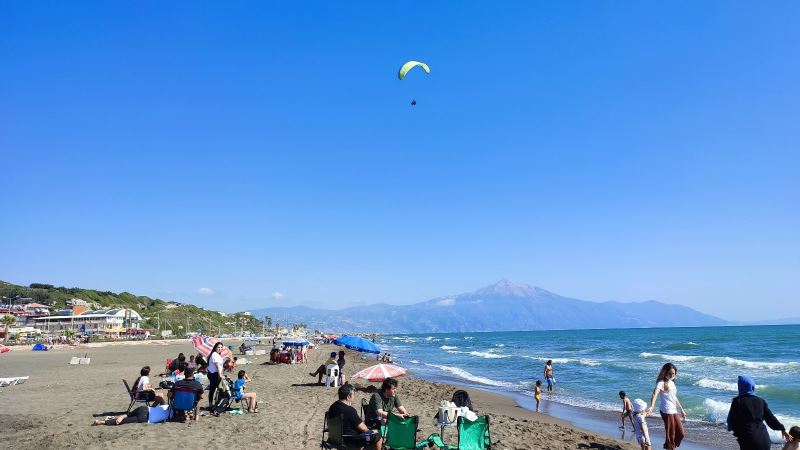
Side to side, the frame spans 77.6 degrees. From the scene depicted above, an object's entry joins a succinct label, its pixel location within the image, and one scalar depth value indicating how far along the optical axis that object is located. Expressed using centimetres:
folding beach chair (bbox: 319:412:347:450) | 681
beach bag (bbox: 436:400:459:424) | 902
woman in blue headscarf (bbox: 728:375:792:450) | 586
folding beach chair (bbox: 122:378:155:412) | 1080
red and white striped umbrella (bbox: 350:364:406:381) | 1130
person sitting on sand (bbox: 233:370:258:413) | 1178
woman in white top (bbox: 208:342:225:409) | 1102
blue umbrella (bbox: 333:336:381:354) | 2075
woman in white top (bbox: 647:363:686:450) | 781
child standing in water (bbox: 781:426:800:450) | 617
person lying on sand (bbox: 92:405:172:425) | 1001
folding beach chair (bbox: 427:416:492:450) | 757
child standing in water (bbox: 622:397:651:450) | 897
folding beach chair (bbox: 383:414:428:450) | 717
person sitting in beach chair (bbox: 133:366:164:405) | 1083
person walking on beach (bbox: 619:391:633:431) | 1211
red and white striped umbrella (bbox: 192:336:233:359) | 1498
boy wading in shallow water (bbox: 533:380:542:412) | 1688
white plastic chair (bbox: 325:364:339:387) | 1722
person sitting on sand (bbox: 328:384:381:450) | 684
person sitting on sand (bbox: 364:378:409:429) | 775
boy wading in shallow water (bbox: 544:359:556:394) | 2087
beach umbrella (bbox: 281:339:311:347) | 2963
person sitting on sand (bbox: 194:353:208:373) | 1381
